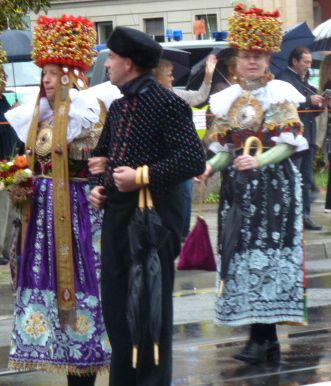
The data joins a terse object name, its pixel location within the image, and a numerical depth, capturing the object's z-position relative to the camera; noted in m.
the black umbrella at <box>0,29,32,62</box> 19.48
